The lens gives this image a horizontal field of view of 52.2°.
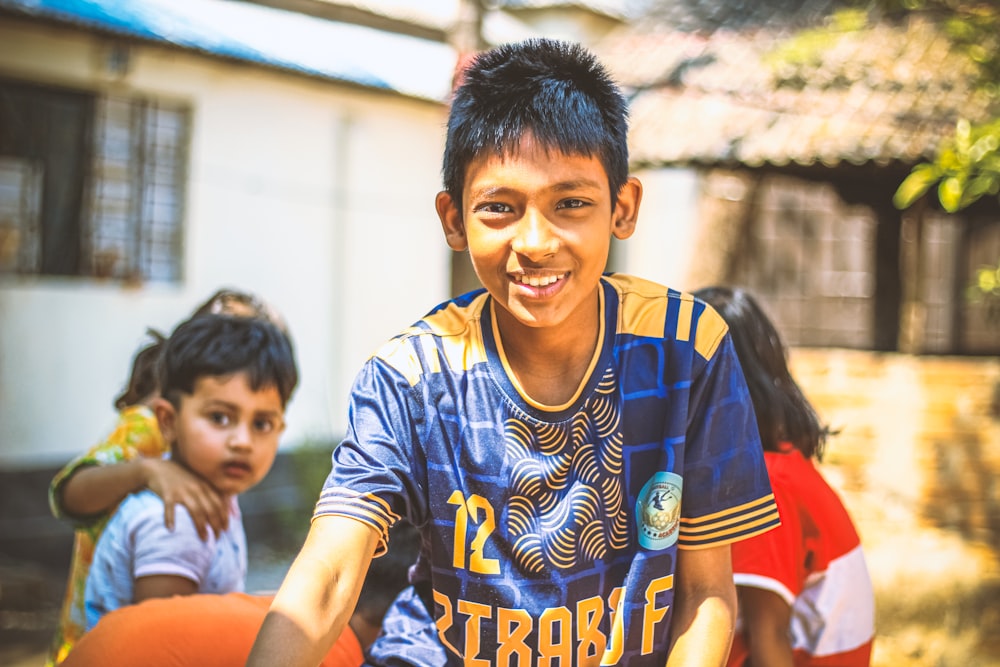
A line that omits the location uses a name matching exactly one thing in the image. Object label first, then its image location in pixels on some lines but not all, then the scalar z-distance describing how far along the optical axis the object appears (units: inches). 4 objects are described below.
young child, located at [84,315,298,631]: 91.5
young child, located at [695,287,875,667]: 86.2
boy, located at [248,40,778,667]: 67.2
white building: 273.6
